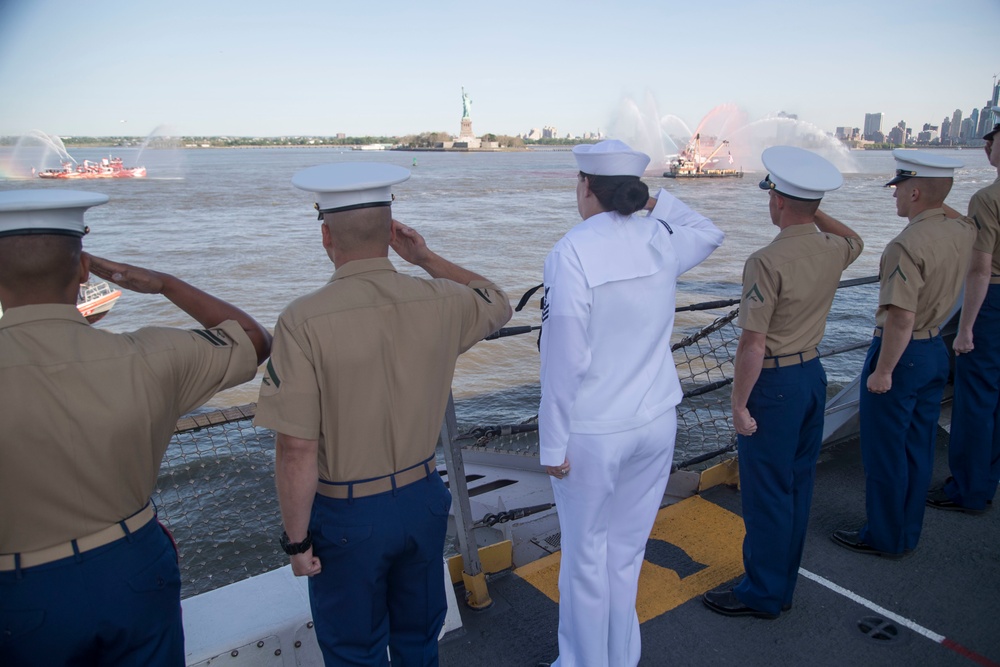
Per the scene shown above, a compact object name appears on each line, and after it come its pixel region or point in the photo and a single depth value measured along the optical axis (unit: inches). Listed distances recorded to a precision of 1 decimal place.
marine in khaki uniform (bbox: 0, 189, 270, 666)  58.9
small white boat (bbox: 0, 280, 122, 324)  689.9
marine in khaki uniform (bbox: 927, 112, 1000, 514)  135.9
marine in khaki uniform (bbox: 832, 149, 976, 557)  118.0
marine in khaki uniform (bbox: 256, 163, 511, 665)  69.1
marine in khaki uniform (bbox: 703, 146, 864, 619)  103.4
